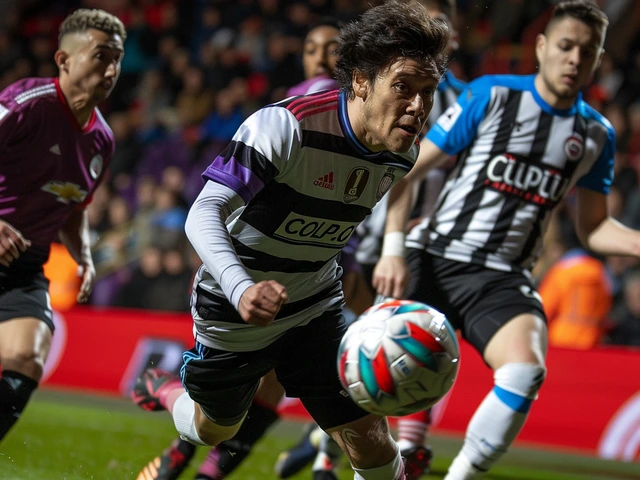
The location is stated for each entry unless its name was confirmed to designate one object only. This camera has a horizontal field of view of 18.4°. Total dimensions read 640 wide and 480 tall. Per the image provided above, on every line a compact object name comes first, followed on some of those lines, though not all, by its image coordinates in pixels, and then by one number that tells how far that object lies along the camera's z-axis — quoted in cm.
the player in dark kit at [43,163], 952
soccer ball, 662
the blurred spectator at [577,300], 1845
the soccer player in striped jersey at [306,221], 656
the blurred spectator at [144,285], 2245
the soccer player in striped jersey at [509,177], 973
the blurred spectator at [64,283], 2494
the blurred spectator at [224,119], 2633
